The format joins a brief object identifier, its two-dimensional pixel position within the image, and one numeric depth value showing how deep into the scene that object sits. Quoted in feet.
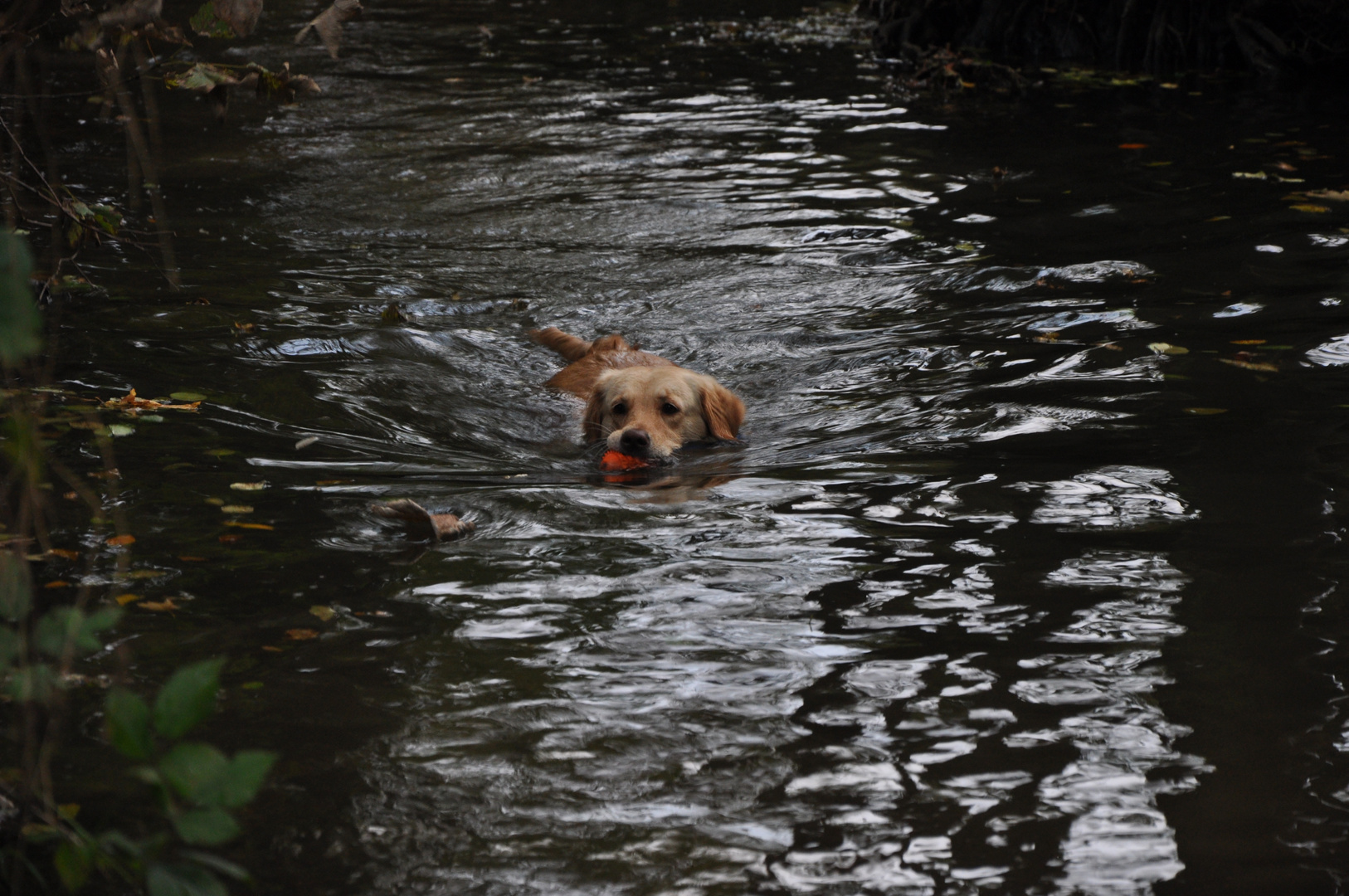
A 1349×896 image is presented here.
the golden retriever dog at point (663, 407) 21.91
